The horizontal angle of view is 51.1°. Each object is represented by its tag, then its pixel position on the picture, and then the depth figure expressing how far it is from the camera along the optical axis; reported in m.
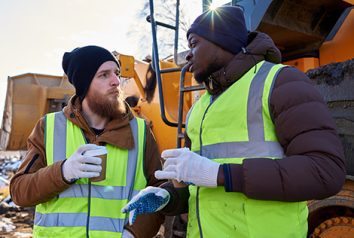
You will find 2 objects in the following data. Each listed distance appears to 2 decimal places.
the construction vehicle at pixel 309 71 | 2.15
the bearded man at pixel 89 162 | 1.82
